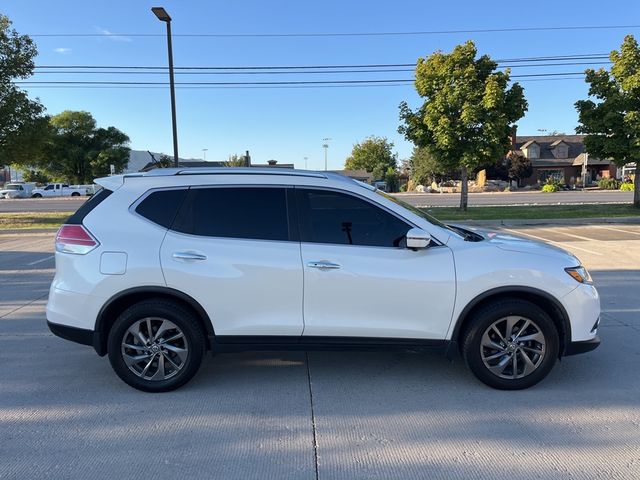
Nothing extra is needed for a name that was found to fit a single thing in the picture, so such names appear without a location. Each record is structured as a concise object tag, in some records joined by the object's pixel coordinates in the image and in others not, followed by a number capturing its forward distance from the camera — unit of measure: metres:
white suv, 3.75
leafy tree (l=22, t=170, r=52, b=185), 72.37
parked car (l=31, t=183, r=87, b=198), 52.81
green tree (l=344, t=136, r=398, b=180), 94.00
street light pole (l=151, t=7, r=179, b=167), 15.45
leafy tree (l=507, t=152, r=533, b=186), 59.84
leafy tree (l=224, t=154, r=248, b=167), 49.20
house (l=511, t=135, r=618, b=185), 65.31
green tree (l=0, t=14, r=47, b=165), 18.17
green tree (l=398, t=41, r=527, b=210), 18.97
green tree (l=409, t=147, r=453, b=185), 57.81
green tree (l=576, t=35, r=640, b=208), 18.81
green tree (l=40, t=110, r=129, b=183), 61.59
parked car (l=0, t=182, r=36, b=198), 51.88
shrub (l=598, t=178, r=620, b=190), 52.95
